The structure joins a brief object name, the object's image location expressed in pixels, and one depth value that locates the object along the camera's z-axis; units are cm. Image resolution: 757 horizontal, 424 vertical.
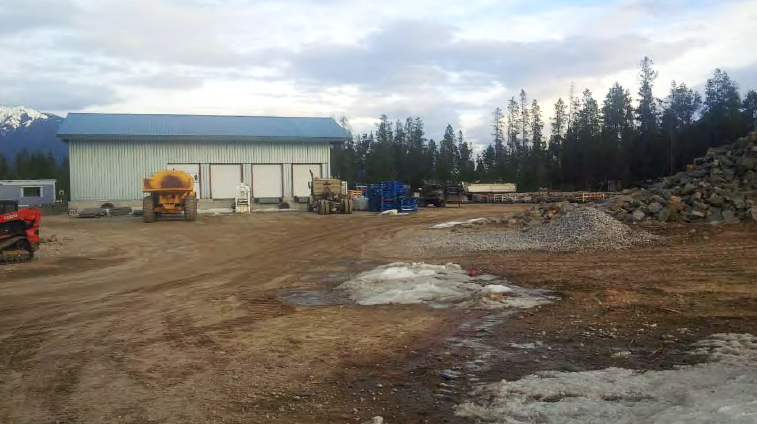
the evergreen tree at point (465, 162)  8319
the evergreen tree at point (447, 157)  8143
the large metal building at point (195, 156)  3975
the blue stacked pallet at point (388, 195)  3762
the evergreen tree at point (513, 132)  9264
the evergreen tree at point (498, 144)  9594
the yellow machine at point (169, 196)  3002
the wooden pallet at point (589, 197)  4424
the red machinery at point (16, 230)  1611
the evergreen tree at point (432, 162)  8378
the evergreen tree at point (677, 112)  6456
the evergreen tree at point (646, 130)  6406
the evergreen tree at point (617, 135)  6562
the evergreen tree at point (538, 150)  7600
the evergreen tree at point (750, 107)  6139
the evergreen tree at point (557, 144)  7556
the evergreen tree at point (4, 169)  9108
